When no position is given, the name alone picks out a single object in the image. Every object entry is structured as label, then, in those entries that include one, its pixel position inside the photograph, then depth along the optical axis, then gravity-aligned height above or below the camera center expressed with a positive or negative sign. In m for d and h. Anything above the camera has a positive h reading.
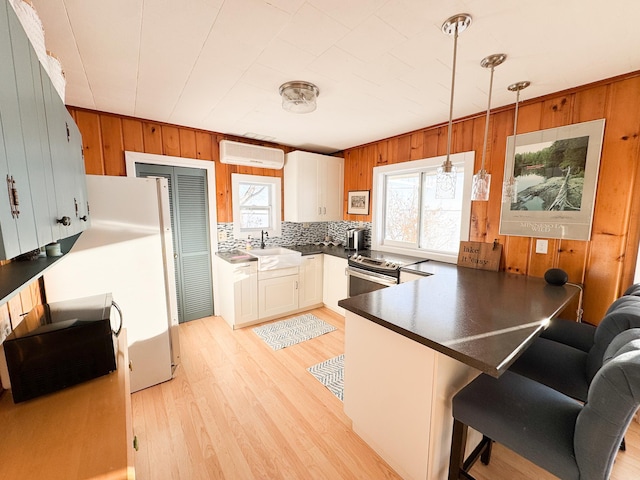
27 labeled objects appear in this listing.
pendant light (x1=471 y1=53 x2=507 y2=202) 1.54 +0.21
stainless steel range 2.71 -0.65
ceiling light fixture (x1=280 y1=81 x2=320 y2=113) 1.90 +0.84
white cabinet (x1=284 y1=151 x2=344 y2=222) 3.64 +0.34
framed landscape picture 1.93 +0.24
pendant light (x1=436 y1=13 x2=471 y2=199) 1.23 +0.25
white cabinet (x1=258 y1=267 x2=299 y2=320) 3.22 -1.03
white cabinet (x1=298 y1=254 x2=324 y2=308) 3.54 -0.97
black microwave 1.06 -0.61
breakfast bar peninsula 1.15 -0.69
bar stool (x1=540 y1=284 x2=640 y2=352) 1.68 -0.81
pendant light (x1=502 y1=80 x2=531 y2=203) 1.81 +0.76
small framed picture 3.69 +0.11
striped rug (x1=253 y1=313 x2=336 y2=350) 2.86 -1.42
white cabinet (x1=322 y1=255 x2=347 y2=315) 3.38 -0.95
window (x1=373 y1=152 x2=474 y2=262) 2.71 +0.01
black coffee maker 3.68 -0.40
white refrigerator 1.83 -0.42
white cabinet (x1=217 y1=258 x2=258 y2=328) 3.02 -0.96
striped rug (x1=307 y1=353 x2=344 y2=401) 2.15 -1.44
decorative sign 2.42 -0.42
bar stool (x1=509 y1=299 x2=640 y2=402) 1.25 -0.85
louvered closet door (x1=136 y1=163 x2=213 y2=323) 3.02 -0.35
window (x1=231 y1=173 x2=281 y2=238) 3.45 +0.07
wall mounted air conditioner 3.16 +0.69
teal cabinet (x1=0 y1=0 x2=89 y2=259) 0.62 +0.17
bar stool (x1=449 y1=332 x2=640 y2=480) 0.87 -0.84
